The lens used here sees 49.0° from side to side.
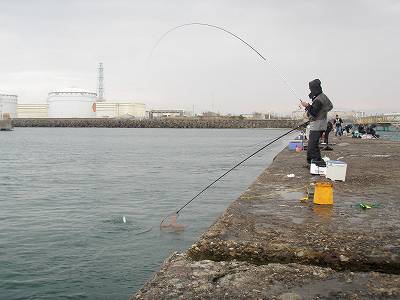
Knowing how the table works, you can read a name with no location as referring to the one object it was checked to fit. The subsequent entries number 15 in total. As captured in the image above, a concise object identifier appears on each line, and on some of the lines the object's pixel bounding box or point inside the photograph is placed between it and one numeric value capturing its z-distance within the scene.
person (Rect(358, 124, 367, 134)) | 32.47
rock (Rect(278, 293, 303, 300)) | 2.62
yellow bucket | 5.39
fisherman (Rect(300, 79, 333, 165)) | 8.94
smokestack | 175.25
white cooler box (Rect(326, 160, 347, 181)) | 7.55
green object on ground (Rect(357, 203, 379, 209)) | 5.14
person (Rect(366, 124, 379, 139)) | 30.84
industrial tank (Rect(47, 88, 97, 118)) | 152.12
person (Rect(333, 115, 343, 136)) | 31.13
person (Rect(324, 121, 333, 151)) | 15.50
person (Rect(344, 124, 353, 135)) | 38.32
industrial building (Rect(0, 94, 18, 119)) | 156.50
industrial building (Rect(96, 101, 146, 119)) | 164.12
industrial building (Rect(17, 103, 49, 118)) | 167.75
